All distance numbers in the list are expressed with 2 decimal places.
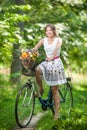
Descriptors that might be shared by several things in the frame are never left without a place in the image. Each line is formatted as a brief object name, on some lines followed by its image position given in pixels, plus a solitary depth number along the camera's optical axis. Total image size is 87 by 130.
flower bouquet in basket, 9.90
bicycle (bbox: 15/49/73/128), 9.90
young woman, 9.85
